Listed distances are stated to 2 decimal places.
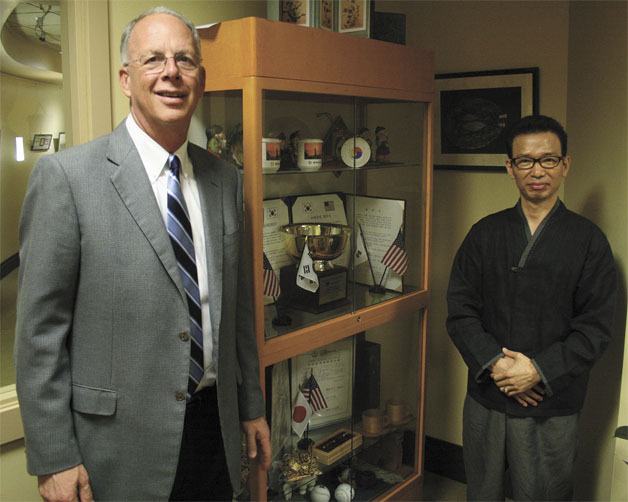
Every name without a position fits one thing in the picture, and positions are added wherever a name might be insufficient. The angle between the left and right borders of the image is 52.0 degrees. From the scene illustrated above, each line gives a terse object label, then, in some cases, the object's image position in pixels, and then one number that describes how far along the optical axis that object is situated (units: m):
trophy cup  2.11
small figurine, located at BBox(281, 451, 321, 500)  2.19
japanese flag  2.24
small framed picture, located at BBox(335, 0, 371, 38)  2.18
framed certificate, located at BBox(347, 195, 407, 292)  2.37
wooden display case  1.82
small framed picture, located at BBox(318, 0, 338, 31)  2.12
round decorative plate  2.24
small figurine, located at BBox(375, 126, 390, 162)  2.37
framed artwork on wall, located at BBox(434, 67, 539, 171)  2.66
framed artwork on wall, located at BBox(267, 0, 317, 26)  2.09
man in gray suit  1.32
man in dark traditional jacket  1.97
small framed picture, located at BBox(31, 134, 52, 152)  2.04
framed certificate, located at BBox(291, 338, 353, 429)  2.20
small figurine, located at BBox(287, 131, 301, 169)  2.05
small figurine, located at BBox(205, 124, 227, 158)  1.93
